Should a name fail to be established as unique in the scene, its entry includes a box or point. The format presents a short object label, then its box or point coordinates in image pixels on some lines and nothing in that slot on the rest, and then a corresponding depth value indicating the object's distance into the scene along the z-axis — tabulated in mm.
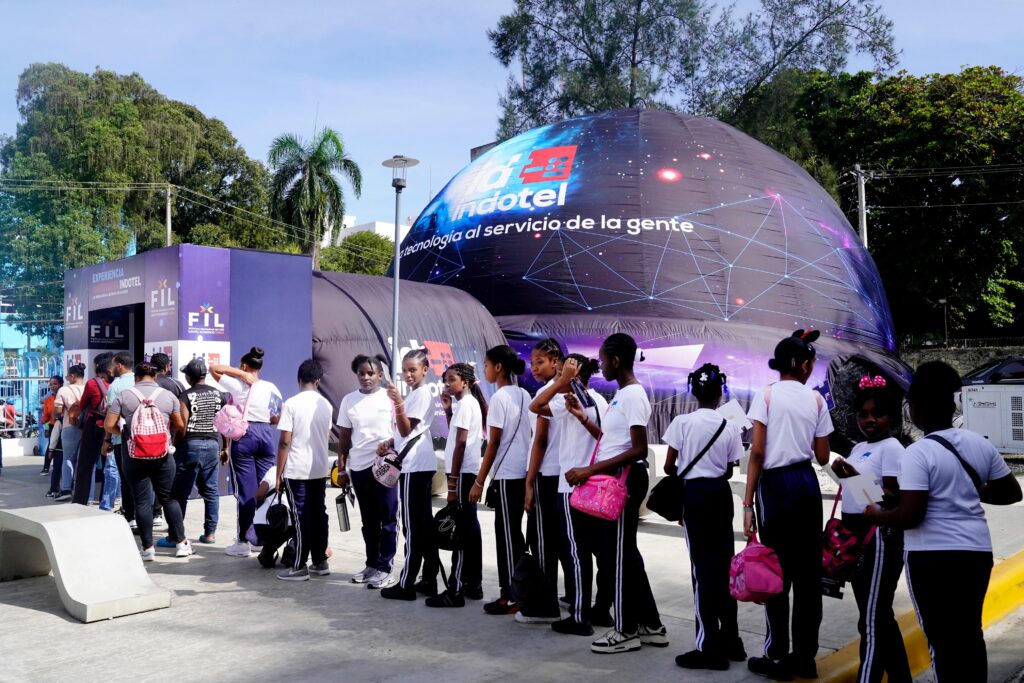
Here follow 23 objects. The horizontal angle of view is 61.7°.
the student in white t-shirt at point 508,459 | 5305
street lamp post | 12508
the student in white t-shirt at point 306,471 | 6180
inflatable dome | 16031
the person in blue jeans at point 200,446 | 7234
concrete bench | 5320
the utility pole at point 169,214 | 32719
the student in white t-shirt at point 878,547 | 3764
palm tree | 35625
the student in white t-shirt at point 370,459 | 5996
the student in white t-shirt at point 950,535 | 3355
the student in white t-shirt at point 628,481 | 4562
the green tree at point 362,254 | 43750
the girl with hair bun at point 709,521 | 4297
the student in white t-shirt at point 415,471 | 5625
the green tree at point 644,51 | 35812
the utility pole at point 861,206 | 26844
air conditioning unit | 14000
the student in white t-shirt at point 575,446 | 4793
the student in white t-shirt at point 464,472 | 5445
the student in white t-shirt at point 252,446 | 7059
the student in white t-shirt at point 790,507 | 4129
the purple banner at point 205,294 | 9797
